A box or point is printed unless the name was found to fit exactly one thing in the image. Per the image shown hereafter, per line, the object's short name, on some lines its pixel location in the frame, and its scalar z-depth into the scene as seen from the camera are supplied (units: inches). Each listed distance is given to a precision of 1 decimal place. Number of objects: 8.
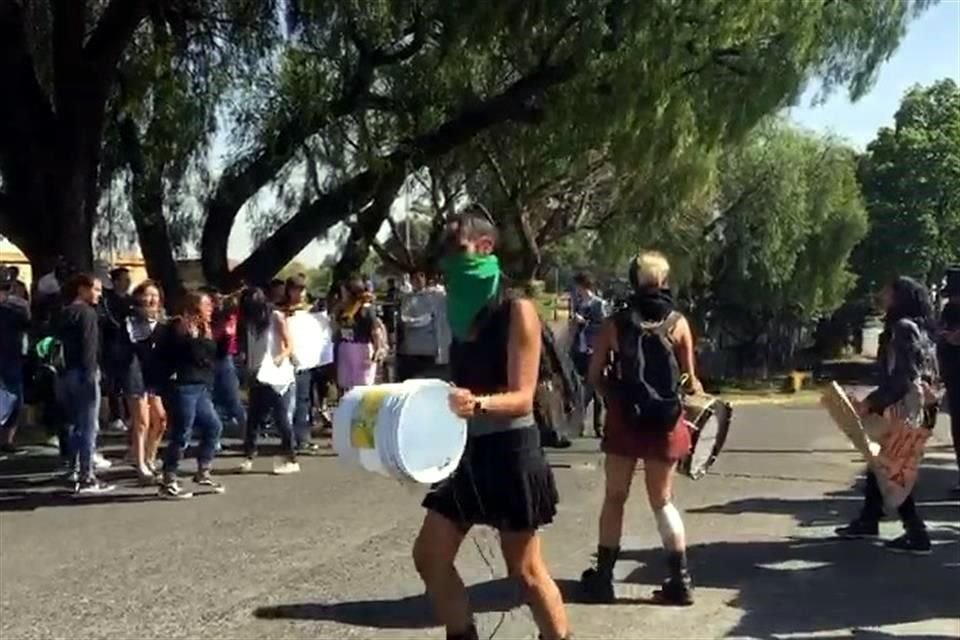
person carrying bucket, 207.0
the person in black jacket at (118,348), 427.2
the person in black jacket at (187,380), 402.0
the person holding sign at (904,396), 320.5
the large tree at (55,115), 599.2
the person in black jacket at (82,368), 397.7
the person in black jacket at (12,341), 455.2
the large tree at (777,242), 1446.9
